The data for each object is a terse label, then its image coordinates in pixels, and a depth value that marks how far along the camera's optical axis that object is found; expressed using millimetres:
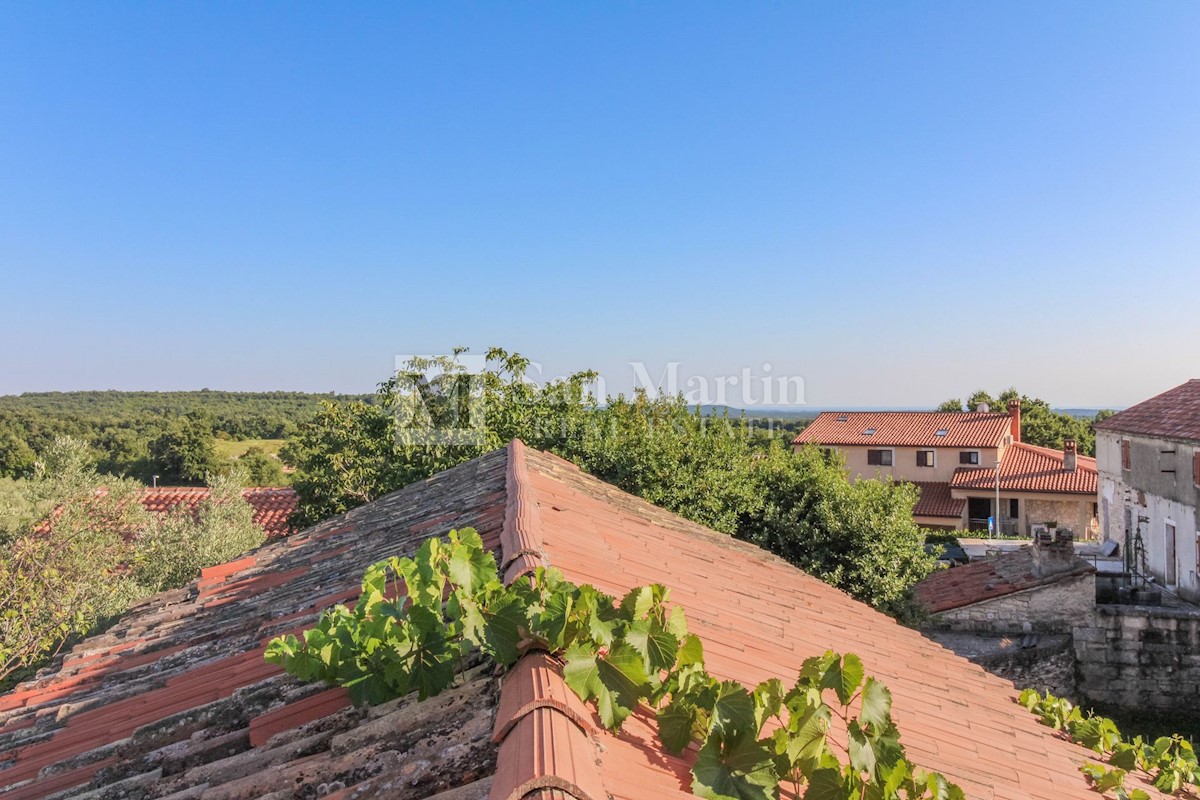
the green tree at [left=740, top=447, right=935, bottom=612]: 12078
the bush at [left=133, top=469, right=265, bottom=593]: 12789
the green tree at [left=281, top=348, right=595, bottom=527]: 14164
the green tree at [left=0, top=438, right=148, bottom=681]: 10016
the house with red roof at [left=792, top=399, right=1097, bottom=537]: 34375
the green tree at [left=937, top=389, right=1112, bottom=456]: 53056
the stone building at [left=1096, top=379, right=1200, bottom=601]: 16906
